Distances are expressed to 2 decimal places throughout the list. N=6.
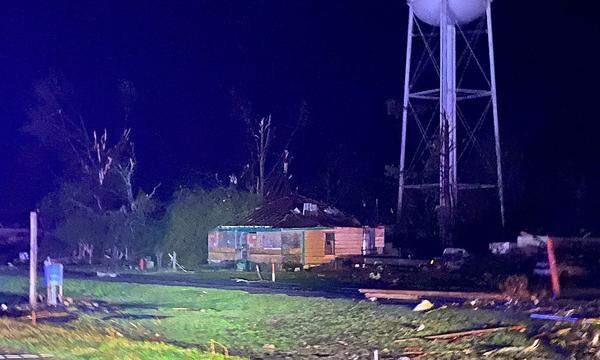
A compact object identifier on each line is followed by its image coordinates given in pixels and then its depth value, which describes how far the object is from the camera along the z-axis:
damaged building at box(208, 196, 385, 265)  44.53
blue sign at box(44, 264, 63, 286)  26.27
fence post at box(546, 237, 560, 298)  23.42
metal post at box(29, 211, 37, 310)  23.41
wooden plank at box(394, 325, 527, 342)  17.05
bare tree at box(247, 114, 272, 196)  62.19
